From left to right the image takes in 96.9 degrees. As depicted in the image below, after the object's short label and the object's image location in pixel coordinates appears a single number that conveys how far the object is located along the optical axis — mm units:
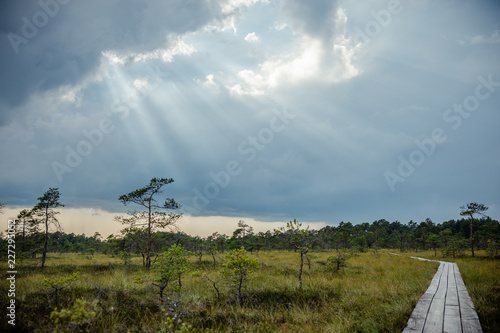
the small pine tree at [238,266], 9609
